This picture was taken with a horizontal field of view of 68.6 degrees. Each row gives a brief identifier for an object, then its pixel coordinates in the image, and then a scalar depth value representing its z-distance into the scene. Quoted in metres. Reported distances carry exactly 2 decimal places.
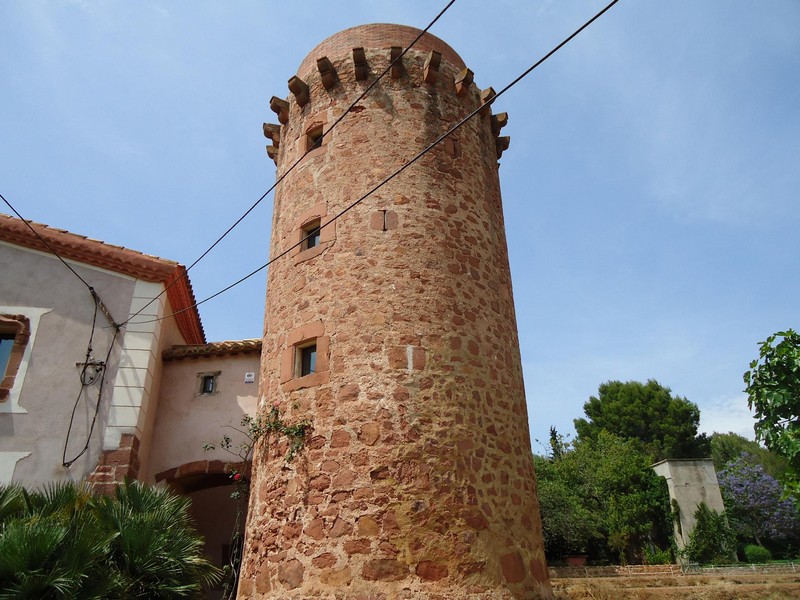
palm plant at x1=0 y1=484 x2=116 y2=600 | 5.80
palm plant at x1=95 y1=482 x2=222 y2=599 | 7.00
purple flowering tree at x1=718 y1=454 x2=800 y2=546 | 34.00
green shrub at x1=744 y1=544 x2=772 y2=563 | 29.52
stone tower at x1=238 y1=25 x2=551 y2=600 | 6.94
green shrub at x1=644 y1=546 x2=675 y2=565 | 25.81
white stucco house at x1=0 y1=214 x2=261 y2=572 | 10.50
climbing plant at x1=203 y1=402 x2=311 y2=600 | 7.82
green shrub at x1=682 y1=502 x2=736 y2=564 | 25.85
